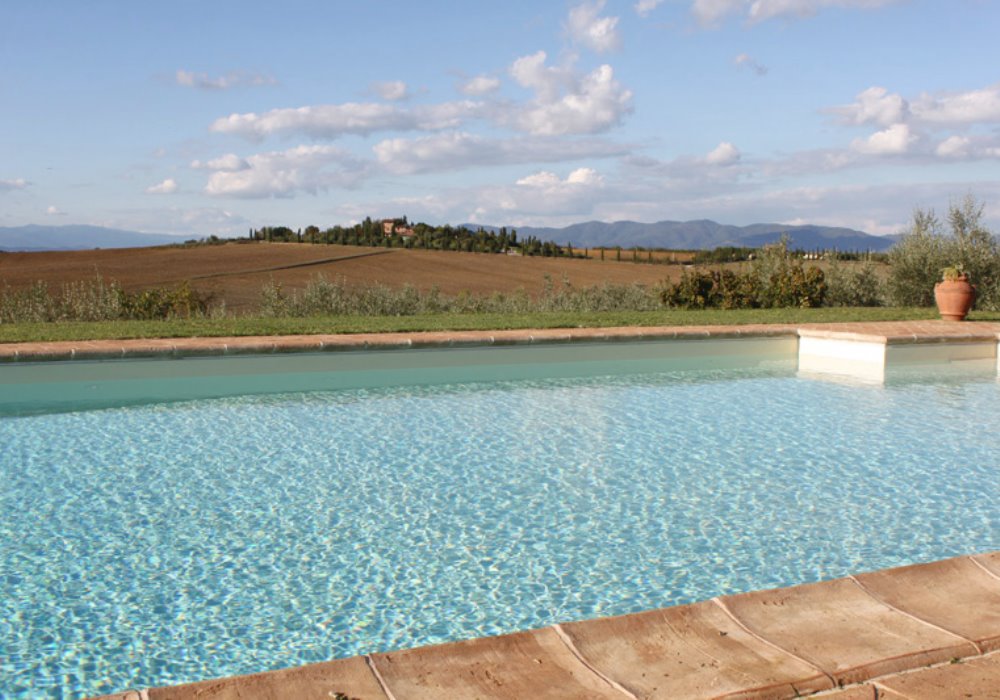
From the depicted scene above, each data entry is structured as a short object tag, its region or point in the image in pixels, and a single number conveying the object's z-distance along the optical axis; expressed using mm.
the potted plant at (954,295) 12305
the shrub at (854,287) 16531
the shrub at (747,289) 14922
